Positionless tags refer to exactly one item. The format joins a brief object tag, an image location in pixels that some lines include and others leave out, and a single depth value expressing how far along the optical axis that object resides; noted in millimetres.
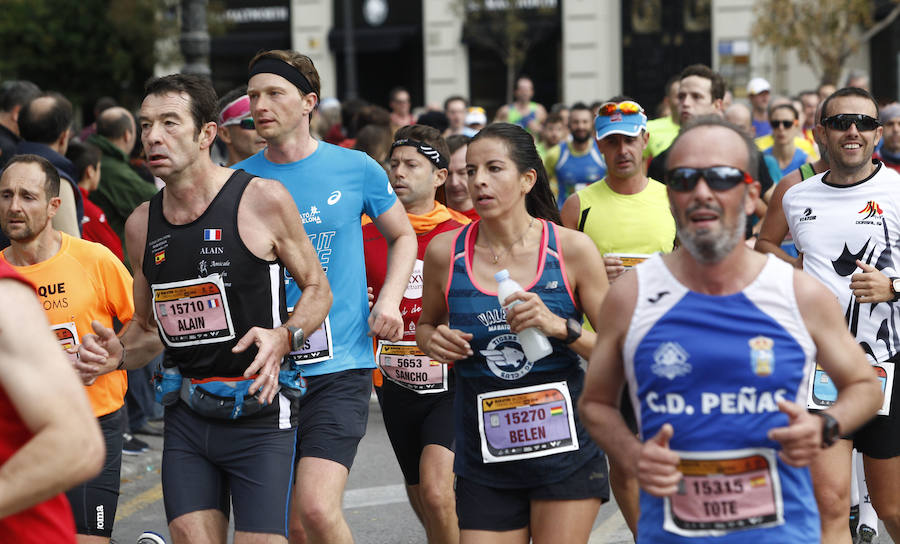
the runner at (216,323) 8953
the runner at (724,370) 6242
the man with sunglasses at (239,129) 12789
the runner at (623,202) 12164
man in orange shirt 10414
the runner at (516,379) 8609
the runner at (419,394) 11125
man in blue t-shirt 9922
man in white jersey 10586
